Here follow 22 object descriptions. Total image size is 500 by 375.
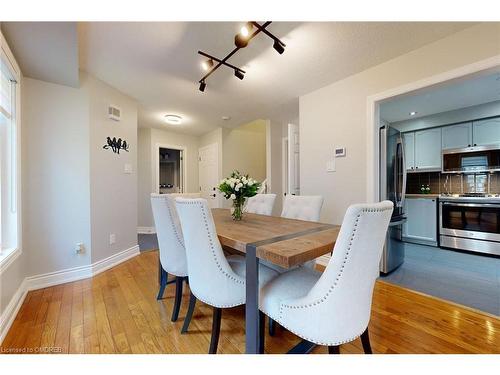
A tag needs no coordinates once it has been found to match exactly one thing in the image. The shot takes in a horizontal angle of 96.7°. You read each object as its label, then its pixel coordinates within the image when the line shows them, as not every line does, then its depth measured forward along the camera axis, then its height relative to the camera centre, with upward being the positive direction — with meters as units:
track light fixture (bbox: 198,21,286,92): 1.64 +1.17
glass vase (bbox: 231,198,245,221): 2.00 -0.20
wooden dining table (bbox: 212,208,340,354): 1.02 -0.30
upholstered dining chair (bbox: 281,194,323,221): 2.10 -0.21
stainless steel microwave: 3.34 +0.41
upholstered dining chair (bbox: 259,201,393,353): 0.88 -0.44
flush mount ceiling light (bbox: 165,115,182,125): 4.06 +1.28
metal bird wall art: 2.83 +0.56
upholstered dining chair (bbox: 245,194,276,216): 2.54 -0.21
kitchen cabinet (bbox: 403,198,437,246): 3.79 -0.63
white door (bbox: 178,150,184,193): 5.49 +0.43
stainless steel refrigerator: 2.57 +0.00
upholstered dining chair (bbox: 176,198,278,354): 1.20 -0.44
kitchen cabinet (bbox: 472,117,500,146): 3.31 +0.82
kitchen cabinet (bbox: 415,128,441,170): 3.90 +0.66
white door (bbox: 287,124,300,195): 3.42 +0.40
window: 1.81 +0.24
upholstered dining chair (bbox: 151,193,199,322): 1.66 -0.40
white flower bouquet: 1.91 -0.02
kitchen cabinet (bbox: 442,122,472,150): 3.56 +0.82
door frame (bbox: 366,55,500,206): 2.35 +0.51
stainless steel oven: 3.17 -0.58
